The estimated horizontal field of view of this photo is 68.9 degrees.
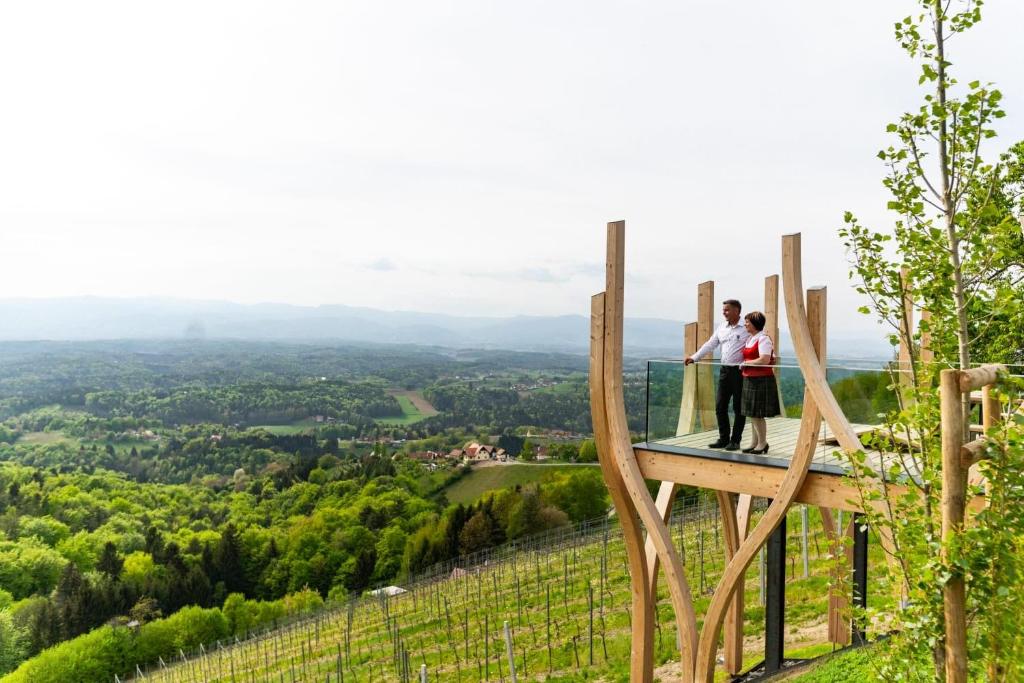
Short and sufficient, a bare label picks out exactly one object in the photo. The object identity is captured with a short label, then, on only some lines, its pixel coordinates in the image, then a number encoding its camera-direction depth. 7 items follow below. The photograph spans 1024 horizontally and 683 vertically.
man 6.60
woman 6.46
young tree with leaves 2.86
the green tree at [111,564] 58.94
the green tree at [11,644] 49.22
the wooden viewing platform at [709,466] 5.91
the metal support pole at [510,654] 10.97
